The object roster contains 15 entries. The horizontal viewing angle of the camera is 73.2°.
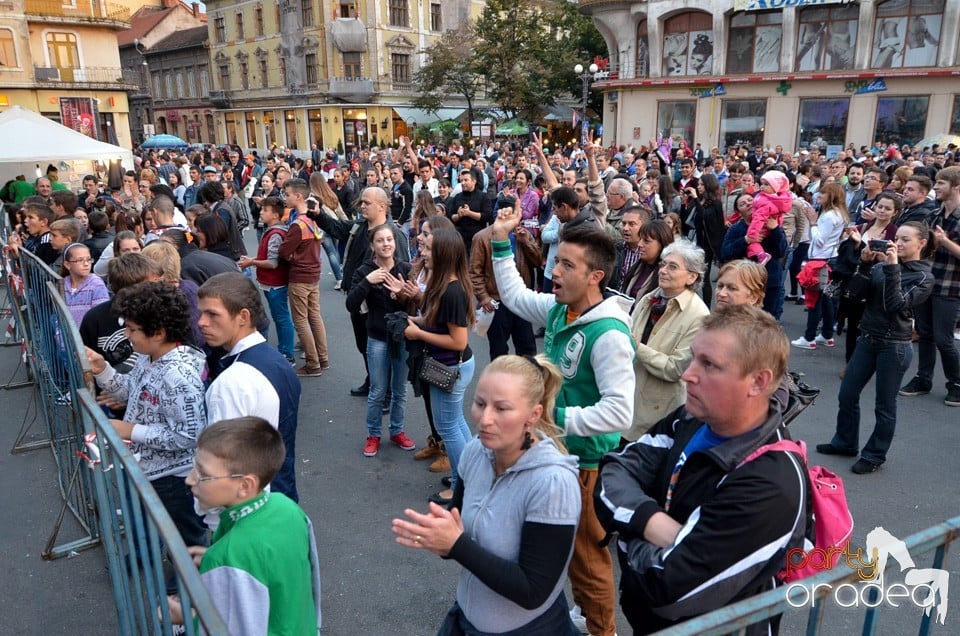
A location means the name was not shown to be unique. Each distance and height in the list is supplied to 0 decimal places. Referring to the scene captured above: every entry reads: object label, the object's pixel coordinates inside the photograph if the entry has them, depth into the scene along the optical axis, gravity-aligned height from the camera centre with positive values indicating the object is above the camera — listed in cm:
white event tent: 1071 +32
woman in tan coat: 348 -102
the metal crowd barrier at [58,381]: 366 -155
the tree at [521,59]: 3575 +518
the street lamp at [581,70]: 2272 +279
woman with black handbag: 419 -112
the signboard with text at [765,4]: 2850 +624
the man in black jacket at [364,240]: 564 -80
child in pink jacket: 659 -59
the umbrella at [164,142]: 2784 +75
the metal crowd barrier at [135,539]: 147 -104
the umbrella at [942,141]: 1969 +13
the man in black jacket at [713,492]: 169 -96
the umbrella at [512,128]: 3416 +126
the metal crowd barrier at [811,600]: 138 -97
